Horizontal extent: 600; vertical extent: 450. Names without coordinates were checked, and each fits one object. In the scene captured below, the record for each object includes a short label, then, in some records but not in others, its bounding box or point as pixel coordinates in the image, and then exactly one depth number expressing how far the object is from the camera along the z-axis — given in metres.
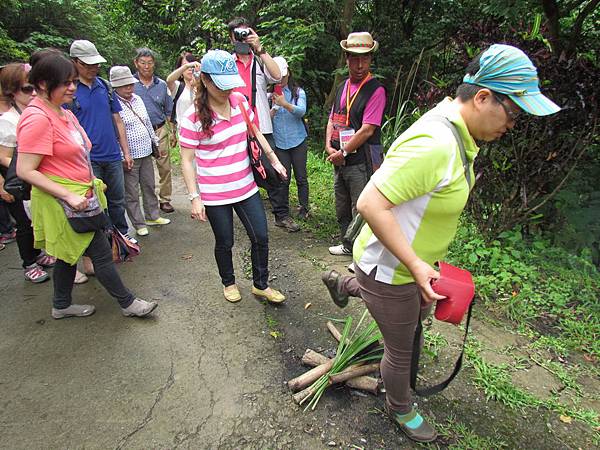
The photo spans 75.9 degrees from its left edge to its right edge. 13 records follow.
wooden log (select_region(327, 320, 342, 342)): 2.68
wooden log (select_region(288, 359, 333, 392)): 2.24
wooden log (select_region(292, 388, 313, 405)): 2.17
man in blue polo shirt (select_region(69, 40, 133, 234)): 3.28
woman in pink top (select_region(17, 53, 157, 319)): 2.26
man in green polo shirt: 1.37
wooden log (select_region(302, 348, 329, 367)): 2.41
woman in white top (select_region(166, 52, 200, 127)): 4.45
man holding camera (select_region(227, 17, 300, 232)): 3.55
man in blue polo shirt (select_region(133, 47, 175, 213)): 4.47
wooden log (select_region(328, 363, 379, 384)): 2.23
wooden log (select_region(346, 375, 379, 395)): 2.24
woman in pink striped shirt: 2.44
